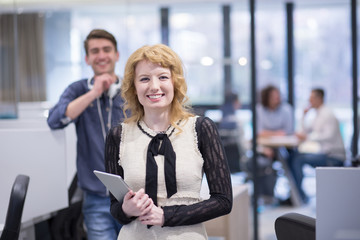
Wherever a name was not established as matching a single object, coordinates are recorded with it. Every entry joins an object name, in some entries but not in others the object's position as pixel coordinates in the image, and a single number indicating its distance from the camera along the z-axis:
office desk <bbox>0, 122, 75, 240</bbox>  2.51
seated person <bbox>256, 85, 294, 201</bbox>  6.25
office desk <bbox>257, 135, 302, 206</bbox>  5.86
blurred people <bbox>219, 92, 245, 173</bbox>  5.73
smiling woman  1.70
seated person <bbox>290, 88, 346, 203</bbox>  5.77
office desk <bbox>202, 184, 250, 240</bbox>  3.00
